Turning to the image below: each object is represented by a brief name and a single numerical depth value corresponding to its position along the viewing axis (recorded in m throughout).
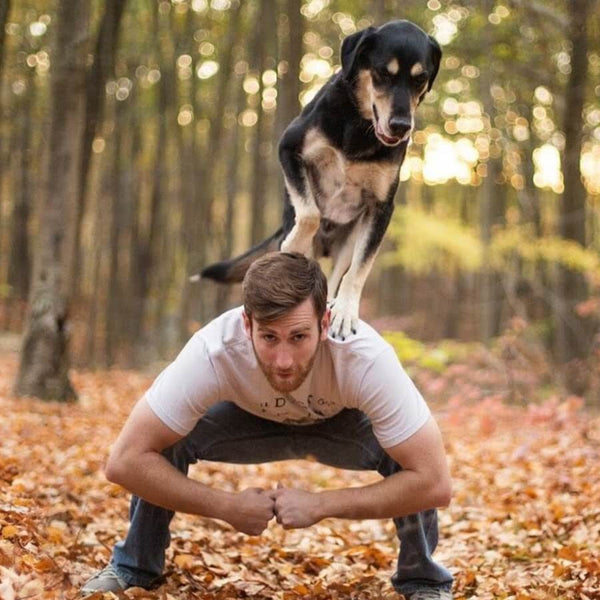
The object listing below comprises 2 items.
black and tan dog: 3.77
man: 3.26
